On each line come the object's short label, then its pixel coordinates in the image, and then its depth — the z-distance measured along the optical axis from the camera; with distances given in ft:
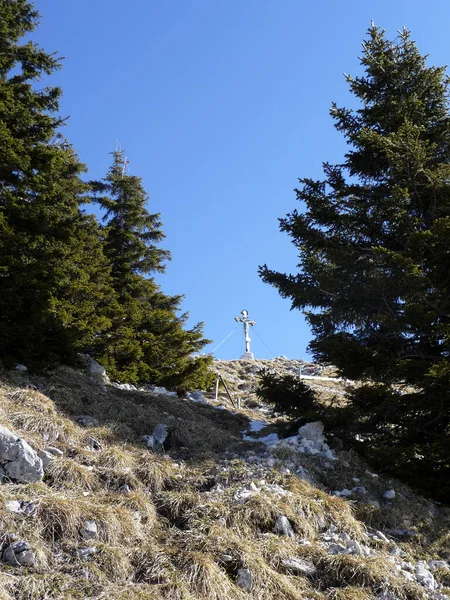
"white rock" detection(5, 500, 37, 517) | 14.87
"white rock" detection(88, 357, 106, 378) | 38.09
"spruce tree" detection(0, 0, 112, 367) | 30.63
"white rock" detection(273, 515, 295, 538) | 17.53
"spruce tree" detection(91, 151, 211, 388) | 48.47
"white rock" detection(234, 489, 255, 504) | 18.65
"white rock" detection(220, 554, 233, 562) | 15.16
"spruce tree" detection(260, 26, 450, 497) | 26.07
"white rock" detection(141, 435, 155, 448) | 24.27
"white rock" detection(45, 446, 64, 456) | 19.31
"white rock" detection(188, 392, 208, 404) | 46.61
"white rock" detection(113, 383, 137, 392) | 36.51
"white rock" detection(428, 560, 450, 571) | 17.48
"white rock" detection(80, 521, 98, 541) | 14.87
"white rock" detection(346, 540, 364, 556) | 16.71
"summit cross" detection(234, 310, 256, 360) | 111.14
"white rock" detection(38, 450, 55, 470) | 18.13
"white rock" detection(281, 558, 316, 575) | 15.65
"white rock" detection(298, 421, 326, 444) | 27.71
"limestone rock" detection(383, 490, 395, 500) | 22.93
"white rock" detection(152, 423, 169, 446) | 25.29
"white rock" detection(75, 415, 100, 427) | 23.96
